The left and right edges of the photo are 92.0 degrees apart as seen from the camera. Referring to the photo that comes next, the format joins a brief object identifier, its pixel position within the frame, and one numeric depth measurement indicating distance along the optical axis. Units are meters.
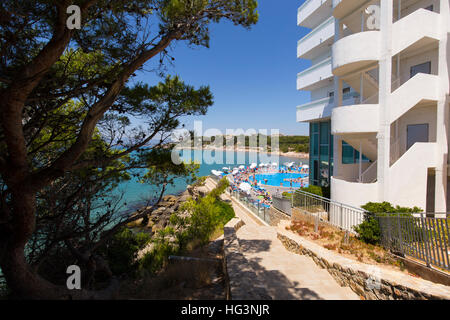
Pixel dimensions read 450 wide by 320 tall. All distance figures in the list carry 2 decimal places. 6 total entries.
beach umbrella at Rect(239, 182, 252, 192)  22.27
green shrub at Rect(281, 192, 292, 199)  13.47
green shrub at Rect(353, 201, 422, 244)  7.17
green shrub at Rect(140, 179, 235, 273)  7.37
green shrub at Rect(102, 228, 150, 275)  7.24
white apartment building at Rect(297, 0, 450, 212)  9.01
